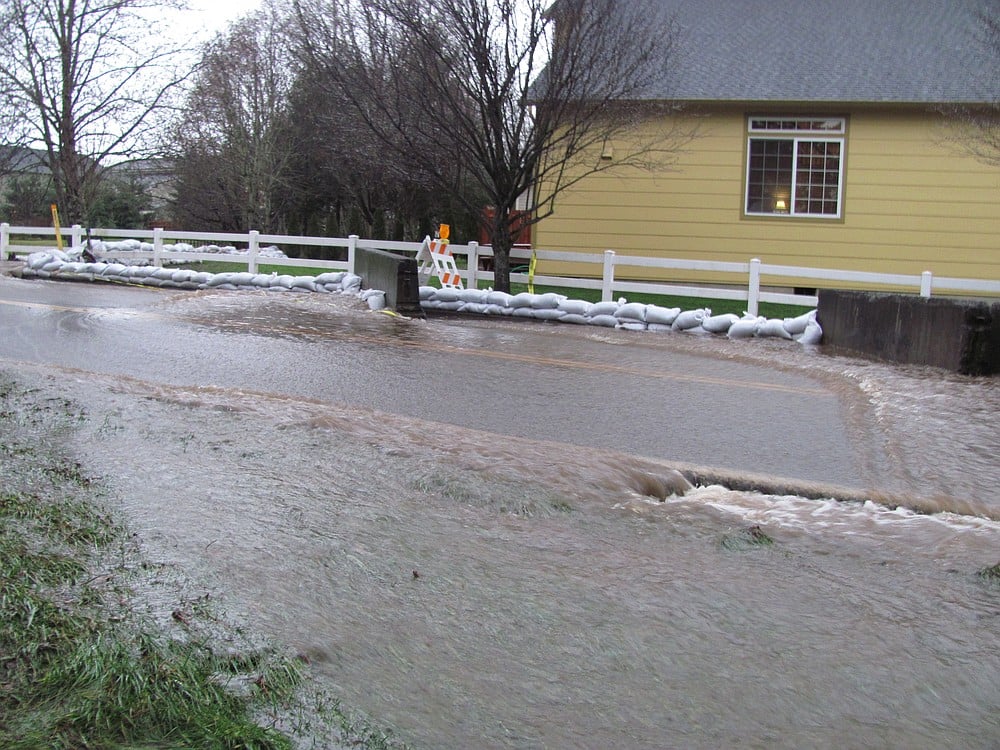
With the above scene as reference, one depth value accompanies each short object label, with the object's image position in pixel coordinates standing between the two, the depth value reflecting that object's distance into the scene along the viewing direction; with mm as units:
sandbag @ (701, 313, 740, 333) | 13539
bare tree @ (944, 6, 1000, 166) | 15523
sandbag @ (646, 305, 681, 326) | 13922
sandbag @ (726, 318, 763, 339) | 13266
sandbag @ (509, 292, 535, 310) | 15023
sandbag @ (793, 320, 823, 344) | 12516
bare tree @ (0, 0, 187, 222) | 27750
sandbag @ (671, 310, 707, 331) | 13719
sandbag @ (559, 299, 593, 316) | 14727
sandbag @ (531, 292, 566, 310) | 14914
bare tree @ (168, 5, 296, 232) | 32875
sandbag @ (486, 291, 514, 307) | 15211
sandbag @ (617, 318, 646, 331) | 14094
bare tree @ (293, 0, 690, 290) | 14891
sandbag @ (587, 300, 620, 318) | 14477
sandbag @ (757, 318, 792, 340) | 12939
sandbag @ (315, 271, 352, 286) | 17250
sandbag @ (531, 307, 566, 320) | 14844
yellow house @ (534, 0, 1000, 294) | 18156
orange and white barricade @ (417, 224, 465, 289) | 17156
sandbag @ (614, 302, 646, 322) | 14141
